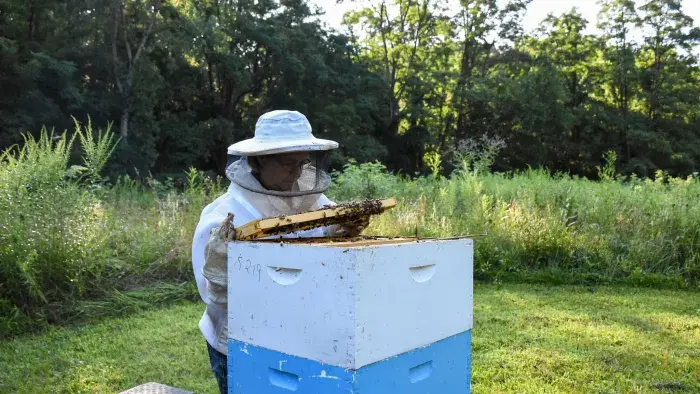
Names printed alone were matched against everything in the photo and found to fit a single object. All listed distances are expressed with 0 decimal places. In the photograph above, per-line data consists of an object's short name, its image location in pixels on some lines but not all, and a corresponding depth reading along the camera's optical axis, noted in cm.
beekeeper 174
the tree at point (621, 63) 2320
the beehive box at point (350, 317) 119
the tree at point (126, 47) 1803
